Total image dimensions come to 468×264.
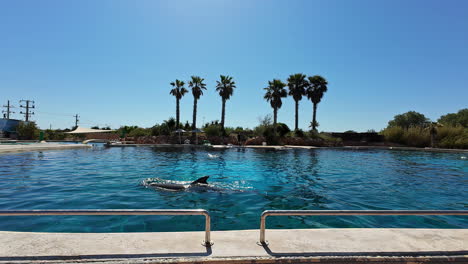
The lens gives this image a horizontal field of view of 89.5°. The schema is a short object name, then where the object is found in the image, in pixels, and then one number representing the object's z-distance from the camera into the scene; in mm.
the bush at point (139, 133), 37078
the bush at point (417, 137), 32812
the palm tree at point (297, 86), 38012
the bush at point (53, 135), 43531
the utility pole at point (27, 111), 59100
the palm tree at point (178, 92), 39312
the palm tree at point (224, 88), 38031
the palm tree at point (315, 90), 38812
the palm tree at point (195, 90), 38469
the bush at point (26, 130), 40688
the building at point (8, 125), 49703
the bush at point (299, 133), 35547
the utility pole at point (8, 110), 59450
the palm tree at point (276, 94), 35684
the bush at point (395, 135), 35125
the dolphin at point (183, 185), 8414
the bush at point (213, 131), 35828
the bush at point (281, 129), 36097
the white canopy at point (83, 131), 45481
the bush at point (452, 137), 29781
